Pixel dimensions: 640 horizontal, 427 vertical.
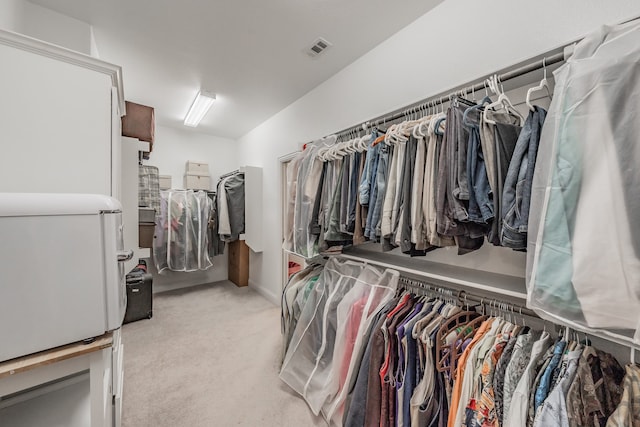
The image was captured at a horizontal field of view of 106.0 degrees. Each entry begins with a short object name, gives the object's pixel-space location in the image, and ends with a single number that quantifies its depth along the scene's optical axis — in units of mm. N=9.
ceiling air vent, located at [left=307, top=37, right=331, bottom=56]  1915
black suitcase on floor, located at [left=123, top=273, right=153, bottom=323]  2725
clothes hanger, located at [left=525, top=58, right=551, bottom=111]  868
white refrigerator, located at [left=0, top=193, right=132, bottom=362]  762
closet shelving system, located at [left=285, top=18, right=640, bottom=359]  935
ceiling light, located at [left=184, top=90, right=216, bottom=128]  2809
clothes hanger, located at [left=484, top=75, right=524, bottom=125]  977
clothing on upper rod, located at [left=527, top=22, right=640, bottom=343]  634
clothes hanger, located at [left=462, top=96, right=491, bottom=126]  1040
